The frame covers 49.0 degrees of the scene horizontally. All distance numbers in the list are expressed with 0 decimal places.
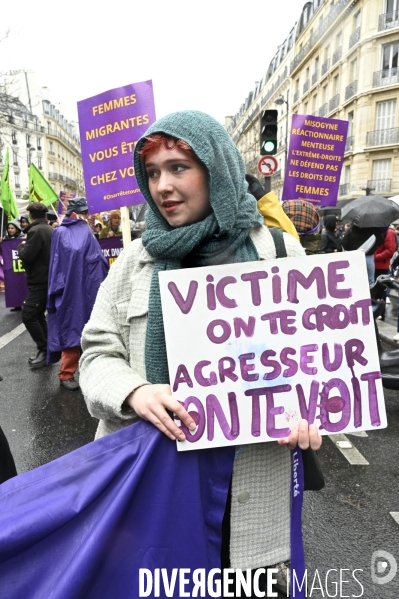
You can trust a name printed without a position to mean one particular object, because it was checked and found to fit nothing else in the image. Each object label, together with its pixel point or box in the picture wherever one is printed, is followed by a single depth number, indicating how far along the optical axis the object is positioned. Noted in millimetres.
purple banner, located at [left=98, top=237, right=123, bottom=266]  6203
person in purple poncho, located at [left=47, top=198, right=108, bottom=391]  4332
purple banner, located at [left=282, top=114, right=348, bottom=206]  7125
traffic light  8384
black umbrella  6426
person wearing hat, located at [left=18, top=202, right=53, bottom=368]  5426
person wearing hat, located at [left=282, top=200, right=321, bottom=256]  3744
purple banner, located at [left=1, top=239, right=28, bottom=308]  8250
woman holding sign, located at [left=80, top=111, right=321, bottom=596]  1123
